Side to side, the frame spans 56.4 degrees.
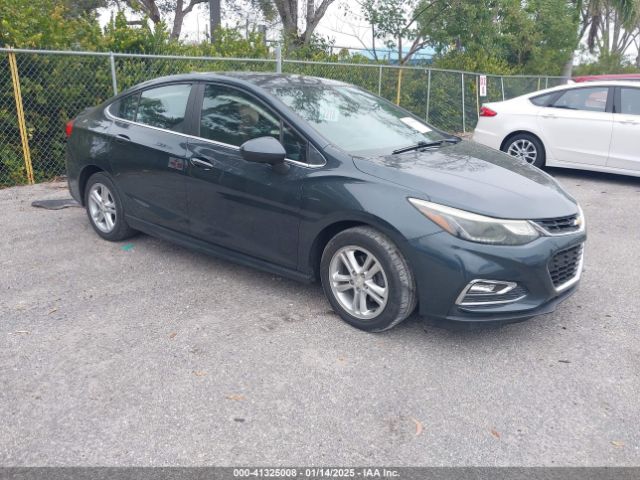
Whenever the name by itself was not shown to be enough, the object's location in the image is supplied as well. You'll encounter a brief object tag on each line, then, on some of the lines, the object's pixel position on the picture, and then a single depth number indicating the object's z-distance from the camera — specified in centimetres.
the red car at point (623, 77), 1048
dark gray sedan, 352
